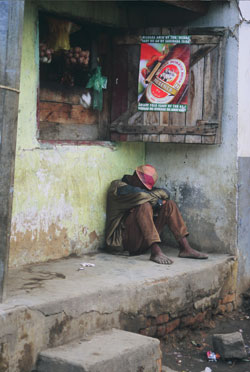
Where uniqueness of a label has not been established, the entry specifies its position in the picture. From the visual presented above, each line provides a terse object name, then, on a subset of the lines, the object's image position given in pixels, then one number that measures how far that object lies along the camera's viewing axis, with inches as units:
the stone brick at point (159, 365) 160.4
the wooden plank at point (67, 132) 215.9
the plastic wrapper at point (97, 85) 233.3
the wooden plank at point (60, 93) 214.8
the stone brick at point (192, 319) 209.2
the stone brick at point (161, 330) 196.9
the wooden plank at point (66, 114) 215.6
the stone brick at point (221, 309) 230.8
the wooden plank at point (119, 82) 239.3
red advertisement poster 230.9
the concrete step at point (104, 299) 146.6
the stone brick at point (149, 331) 189.1
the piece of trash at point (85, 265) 202.8
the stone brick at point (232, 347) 184.5
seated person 221.3
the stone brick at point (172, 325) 201.3
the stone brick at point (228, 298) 233.1
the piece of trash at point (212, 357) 188.4
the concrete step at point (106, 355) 141.6
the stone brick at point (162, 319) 195.6
